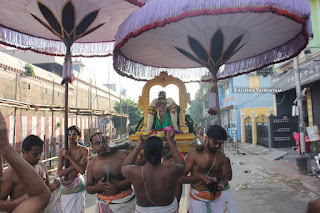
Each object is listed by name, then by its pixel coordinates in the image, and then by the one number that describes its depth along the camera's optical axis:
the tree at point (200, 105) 37.34
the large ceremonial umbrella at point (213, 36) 2.72
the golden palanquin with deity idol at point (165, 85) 4.84
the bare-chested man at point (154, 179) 2.40
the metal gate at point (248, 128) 18.98
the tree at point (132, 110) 31.05
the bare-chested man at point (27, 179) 1.08
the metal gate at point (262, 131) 15.43
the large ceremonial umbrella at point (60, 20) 4.00
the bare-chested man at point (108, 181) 3.09
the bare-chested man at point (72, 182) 3.96
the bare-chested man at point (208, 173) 3.12
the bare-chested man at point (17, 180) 2.40
